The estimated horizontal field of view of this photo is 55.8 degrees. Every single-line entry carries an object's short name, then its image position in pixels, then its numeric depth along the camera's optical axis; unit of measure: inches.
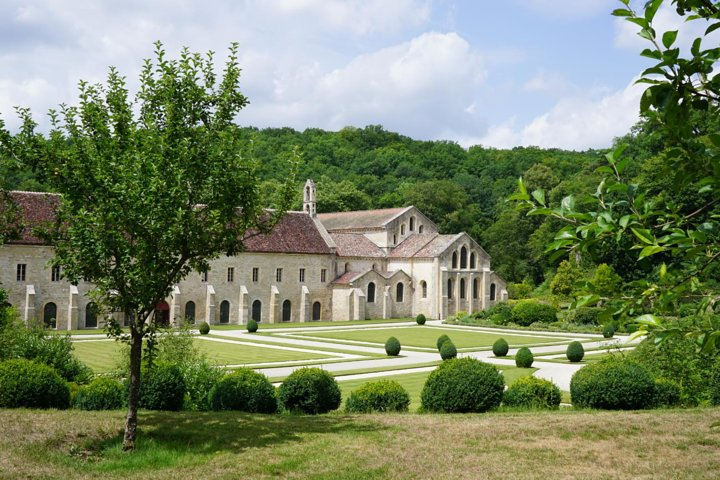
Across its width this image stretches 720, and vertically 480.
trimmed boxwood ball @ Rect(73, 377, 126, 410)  652.7
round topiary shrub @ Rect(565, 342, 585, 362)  1197.7
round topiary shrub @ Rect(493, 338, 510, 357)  1288.1
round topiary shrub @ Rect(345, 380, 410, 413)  674.2
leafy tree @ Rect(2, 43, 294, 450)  486.9
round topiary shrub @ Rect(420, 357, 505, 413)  661.3
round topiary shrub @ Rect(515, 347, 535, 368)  1128.2
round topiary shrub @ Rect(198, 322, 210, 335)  1731.1
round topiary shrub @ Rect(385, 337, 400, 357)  1278.3
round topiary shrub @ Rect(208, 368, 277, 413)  662.5
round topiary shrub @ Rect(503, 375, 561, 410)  697.0
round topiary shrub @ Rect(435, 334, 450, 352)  1292.1
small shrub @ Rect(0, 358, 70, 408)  618.2
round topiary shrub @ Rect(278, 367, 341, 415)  664.4
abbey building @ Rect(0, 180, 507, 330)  1860.2
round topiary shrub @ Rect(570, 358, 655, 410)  663.1
